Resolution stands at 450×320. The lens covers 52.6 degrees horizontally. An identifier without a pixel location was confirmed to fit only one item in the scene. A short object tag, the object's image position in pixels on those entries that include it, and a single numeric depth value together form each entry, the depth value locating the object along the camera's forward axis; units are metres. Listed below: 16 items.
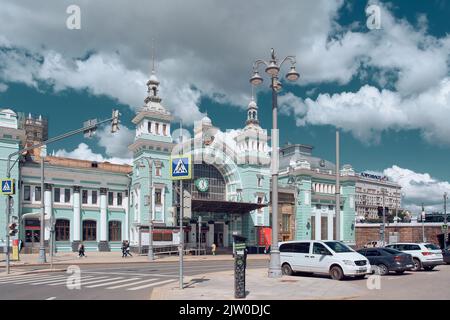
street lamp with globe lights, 19.55
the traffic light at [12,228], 25.80
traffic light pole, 20.99
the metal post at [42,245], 32.11
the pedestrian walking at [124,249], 43.53
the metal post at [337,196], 26.72
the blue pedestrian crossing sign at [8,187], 25.50
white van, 19.13
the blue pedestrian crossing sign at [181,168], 16.00
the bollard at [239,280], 13.62
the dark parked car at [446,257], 30.69
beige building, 153.25
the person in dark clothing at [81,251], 41.69
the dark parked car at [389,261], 22.23
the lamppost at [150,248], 39.67
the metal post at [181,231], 15.82
